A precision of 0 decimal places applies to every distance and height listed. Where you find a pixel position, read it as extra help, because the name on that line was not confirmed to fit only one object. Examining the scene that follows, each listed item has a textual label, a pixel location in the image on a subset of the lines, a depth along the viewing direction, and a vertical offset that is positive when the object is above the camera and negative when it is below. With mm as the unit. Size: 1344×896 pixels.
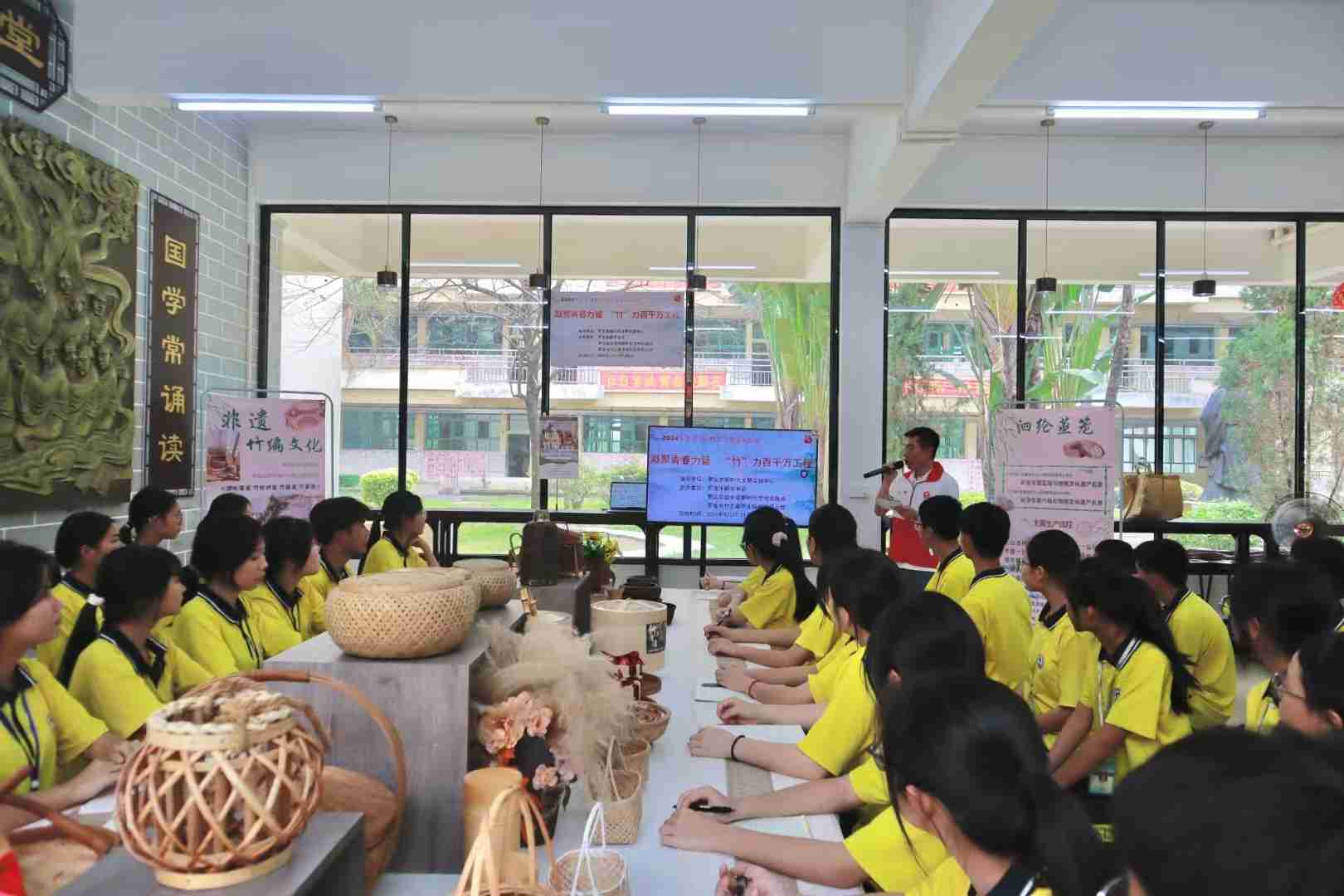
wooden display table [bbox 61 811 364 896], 938 -495
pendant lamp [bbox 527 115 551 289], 5742 +1399
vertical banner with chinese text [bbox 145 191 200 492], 4605 +494
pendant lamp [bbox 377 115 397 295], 5777 +1100
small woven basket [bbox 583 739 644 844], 1471 -616
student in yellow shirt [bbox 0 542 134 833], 1644 -573
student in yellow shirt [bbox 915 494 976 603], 3332 -385
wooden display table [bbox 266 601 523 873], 1366 -470
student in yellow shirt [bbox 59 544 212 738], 2027 -519
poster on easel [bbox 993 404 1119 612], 4203 -108
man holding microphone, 5043 -265
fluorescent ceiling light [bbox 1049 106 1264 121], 3918 +1554
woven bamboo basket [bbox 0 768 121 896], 960 -479
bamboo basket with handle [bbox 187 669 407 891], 1233 -521
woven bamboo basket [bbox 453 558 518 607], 1995 -327
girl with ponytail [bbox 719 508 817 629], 3553 -578
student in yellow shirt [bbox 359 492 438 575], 4055 -467
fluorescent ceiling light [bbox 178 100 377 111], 3988 +1543
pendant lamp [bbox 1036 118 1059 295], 5793 +1107
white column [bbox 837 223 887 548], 5664 +585
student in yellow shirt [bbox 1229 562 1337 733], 2152 -403
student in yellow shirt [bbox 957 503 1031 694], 2828 -543
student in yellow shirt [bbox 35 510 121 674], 2902 -384
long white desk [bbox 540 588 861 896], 1393 -700
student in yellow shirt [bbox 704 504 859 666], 3018 -700
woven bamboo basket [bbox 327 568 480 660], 1352 -281
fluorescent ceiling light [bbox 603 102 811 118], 3988 +1554
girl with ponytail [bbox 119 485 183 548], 3727 -364
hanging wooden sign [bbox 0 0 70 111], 3492 +1600
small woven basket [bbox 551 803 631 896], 1164 -620
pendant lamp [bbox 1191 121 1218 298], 5719 +1092
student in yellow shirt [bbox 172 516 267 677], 2541 -491
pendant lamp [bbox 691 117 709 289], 5655 +1799
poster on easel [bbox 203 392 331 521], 4902 -86
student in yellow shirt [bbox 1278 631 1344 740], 1524 -421
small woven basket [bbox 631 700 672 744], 1875 -619
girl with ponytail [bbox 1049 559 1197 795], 2268 -632
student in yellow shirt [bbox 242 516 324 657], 3008 -539
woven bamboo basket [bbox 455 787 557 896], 931 -487
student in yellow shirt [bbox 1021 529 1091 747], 2746 -605
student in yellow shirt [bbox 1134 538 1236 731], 2752 -664
